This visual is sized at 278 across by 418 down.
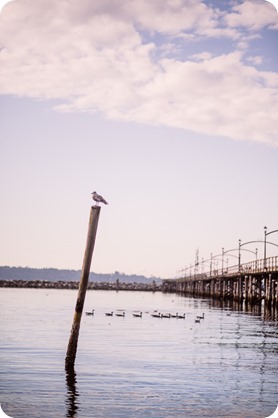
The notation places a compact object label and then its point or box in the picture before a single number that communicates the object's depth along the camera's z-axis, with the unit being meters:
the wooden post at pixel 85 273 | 17.20
